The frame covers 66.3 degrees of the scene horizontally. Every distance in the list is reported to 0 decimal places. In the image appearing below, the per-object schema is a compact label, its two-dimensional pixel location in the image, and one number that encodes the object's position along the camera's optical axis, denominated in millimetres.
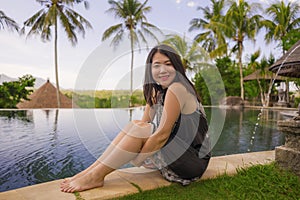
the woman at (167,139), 1356
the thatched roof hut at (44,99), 13009
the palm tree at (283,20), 14953
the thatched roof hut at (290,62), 2955
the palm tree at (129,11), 13633
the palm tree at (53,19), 13461
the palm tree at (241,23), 15125
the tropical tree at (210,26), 17378
